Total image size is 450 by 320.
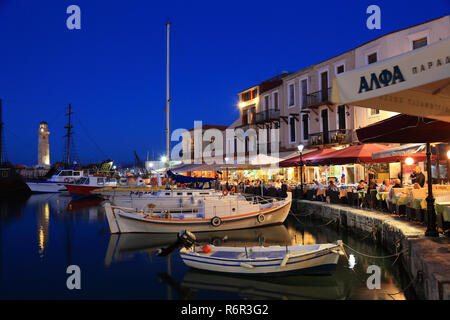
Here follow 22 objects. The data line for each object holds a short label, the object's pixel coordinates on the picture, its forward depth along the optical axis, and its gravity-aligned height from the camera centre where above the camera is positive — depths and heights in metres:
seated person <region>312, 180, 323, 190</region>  19.55 -0.72
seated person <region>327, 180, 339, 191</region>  18.42 -0.78
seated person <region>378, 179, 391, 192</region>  14.03 -0.69
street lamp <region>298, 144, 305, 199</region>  17.85 +0.95
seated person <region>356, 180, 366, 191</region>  16.12 -0.66
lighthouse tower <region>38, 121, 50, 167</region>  65.56 +7.09
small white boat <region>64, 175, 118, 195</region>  39.75 -0.88
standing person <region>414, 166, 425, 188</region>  12.19 -0.26
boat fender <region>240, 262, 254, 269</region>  8.74 -2.48
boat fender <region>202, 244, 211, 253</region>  9.69 -2.24
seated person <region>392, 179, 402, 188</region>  13.28 -0.48
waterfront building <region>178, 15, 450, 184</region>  19.98 +5.54
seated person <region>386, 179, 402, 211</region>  12.43 -0.89
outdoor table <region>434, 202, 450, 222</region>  7.73 -0.99
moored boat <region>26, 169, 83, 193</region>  45.16 -0.51
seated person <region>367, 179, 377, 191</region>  14.41 -0.55
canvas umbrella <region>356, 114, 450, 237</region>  6.35 +0.90
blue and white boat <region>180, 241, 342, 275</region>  8.66 -2.38
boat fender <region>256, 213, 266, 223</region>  17.12 -2.33
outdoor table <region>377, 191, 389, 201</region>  13.19 -0.95
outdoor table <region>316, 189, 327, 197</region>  19.18 -1.11
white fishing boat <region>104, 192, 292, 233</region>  15.92 -2.14
